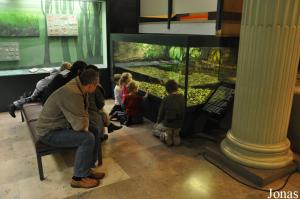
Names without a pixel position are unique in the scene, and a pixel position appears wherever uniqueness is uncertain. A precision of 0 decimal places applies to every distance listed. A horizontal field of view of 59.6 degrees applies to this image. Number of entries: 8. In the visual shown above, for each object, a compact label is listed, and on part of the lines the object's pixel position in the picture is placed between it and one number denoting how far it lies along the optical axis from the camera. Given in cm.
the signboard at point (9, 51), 561
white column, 297
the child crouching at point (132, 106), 491
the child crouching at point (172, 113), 408
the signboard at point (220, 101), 419
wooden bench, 304
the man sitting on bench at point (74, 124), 279
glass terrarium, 405
